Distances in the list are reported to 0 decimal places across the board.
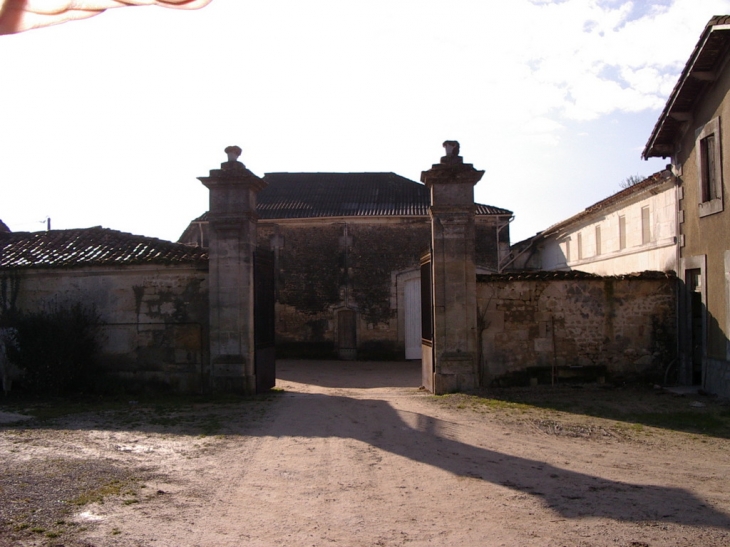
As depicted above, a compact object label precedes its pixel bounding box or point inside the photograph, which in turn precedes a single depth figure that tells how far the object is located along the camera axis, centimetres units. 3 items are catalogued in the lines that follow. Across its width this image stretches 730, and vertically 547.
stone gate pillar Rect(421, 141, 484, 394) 993
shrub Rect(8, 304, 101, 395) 1040
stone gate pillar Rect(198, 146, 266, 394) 1011
